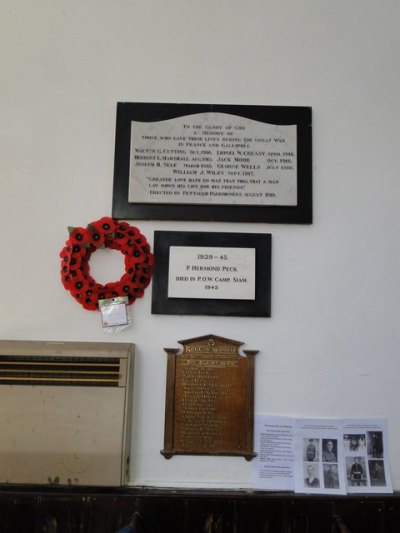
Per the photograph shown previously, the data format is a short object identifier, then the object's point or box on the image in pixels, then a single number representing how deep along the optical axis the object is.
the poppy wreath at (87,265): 1.59
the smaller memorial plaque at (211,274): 1.60
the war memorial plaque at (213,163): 1.65
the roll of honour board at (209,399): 1.53
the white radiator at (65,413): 1.45
